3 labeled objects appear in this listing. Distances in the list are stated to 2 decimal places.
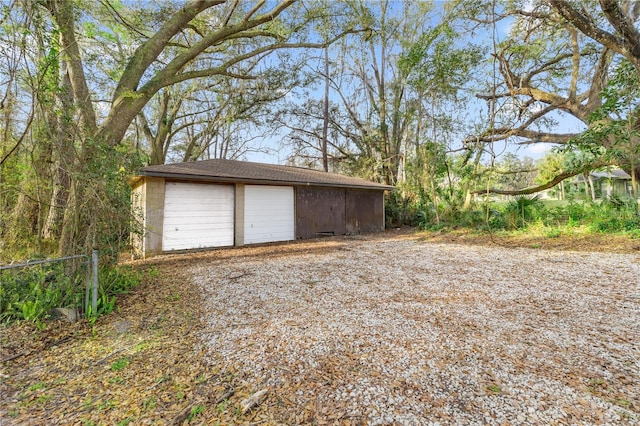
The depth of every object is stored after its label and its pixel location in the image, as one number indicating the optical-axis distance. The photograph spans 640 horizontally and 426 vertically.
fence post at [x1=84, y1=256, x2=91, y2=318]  3.31
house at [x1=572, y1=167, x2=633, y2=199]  19.96
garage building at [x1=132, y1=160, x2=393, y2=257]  7.49
